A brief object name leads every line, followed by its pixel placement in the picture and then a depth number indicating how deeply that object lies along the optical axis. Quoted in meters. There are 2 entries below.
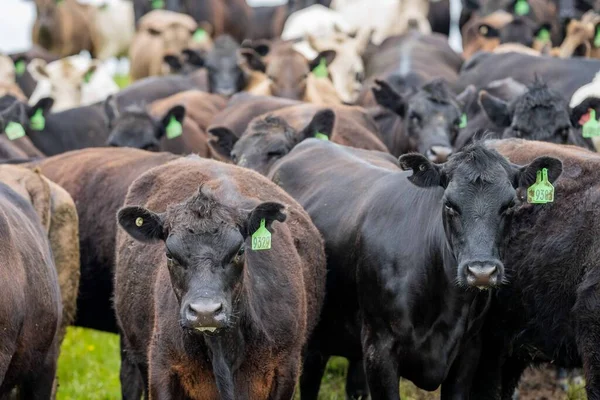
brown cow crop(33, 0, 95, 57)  25.38
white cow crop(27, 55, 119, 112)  18.12
